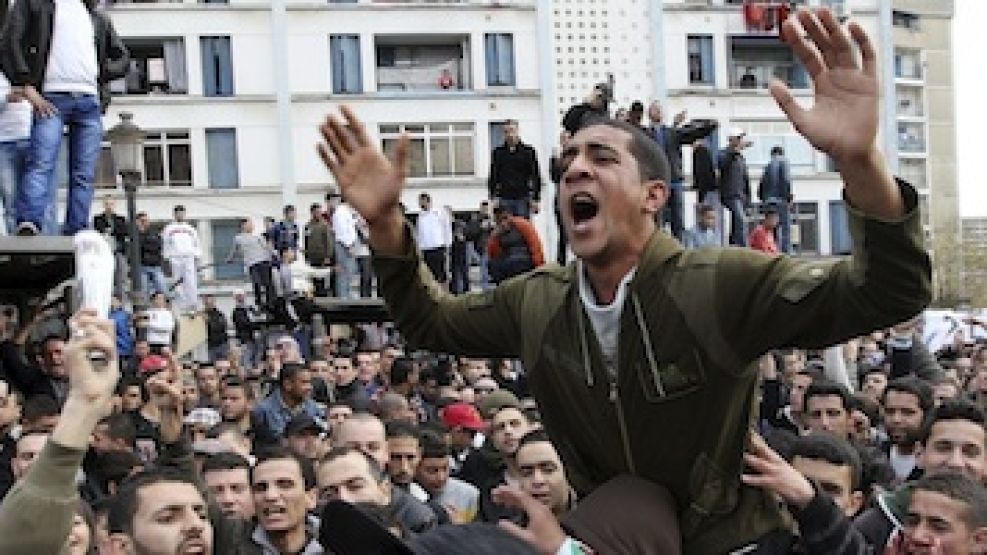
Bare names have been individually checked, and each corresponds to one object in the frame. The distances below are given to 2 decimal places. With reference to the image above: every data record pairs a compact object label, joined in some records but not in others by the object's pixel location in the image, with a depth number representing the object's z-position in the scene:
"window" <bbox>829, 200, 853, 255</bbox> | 37.72
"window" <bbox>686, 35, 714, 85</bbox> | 37.47
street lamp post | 13.36
